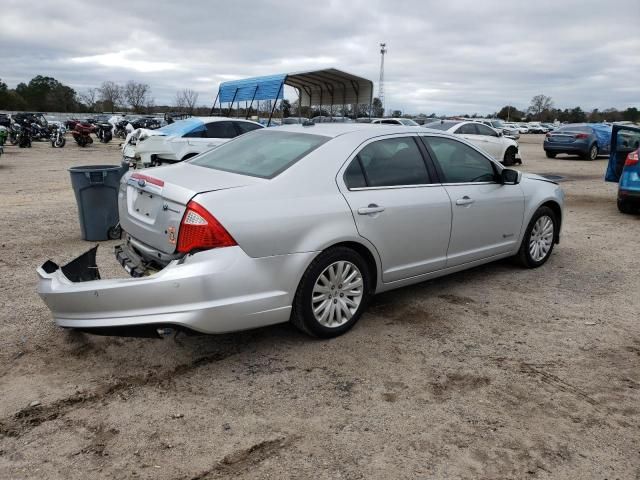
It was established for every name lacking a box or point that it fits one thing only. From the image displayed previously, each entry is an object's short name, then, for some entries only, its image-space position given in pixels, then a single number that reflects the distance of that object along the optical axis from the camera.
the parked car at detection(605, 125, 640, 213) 8.67
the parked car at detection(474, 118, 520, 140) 38.94
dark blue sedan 19.81
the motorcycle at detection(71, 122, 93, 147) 25.73
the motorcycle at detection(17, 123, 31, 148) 24.03
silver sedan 3.30
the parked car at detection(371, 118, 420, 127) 24.24
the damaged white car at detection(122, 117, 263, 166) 11.79
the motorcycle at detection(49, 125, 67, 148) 24.59
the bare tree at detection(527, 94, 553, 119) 108.44
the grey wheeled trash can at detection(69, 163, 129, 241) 6.40
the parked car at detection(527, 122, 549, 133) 66.75
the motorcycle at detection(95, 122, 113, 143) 28.08
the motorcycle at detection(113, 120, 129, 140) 33.54
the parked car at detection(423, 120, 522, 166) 16.34
